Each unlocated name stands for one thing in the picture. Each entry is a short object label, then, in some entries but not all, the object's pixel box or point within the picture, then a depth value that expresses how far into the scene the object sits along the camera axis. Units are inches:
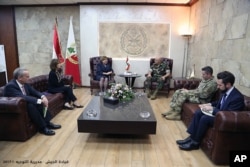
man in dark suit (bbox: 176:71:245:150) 84.1
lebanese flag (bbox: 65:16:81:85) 218.8
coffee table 95.3
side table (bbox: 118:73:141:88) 201.9
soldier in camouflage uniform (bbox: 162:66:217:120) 118.3
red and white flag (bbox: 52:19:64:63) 214.7
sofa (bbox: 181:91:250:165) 74.4
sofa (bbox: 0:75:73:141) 92.8
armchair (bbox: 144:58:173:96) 190.7
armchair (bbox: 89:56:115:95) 194.9
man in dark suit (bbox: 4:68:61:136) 101.0
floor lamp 213.0
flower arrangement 125.3
